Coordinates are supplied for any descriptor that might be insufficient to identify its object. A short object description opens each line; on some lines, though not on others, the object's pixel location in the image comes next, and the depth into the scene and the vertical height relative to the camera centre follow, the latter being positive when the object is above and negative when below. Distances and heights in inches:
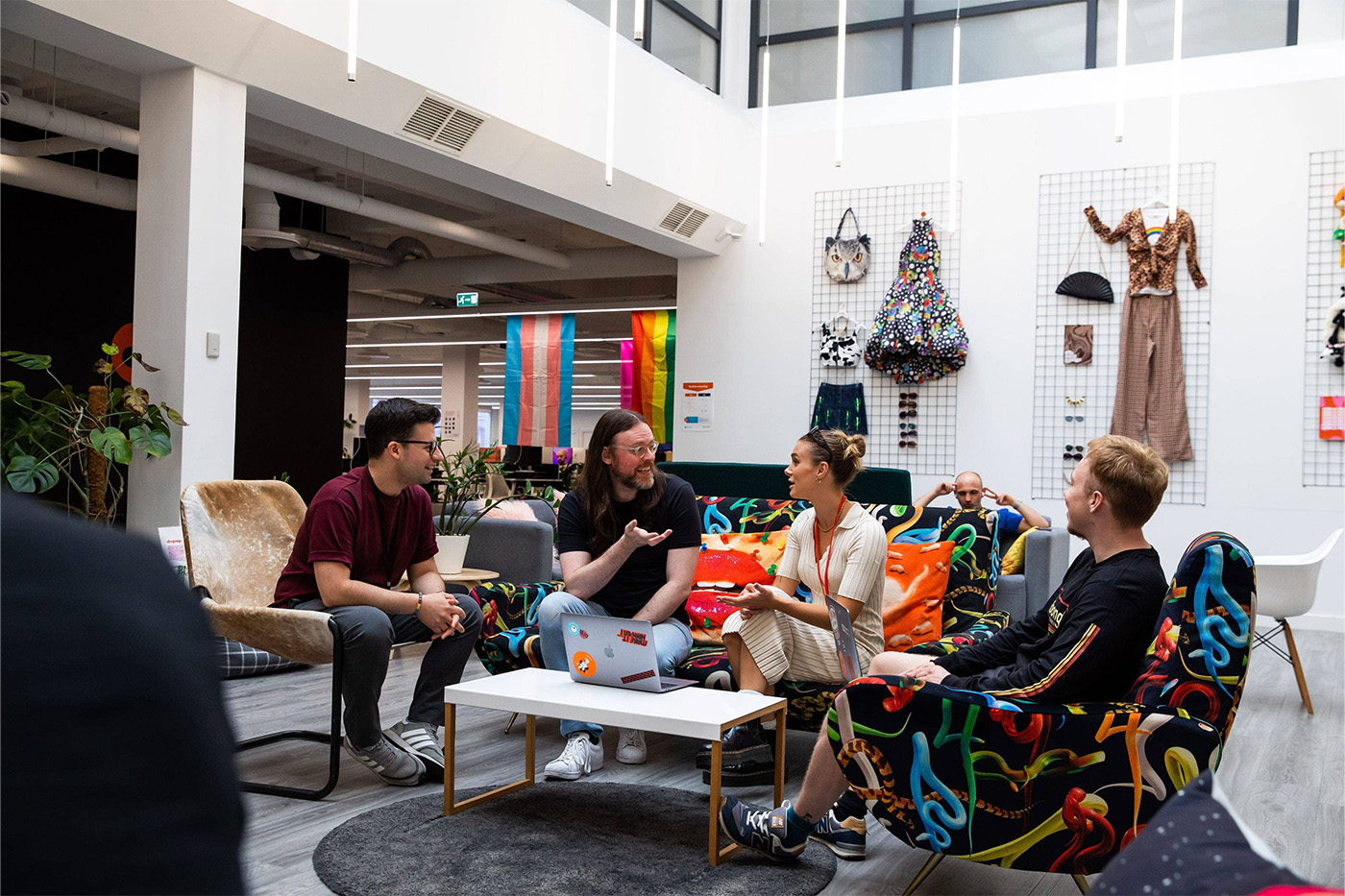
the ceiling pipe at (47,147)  302.5 +77.1
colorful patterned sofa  136.6 -23.0
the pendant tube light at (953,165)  275.9 +71.5
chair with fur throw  124.2 -17.0
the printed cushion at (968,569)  163.3 -16.7
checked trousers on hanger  285.7 +20.6
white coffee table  106.8 -26.2
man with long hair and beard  147.6 -11.9
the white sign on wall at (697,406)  348.5 +13.1
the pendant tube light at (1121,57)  231.4 +86.0
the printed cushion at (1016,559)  208.1 -18.9
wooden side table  203.5 -25.0
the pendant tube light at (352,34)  192.2 +70.0
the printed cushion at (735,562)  170.9 -17.2
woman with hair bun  130.1 -16.9
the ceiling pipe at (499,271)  439.5 +70.7
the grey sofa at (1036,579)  196.4 -22.0
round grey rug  100.8 -39.5
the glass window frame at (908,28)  304.8 +124.4
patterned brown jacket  285.4 +52.2
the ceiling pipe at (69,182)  294.4 +68.2
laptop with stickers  118.1 -22.3
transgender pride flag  425.7 +24.8
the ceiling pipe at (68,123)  261.6 +75.5
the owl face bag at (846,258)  324.2 +56.2
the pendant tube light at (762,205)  259.6 +62.1
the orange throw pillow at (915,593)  155.1 -19.4
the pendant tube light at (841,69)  232.9 +80.5
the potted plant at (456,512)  212.2 -13.6
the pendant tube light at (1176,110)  238.4 +78.9
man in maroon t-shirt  126.8 -17.5
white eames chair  196.5 -21.4
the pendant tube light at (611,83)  233.1 +77.6
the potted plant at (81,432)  187.0 +0.2
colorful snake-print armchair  86.7 -22.5
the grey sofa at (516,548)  216.4 -20.6
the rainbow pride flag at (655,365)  403.5 +30.3
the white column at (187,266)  199.5 +30.6
